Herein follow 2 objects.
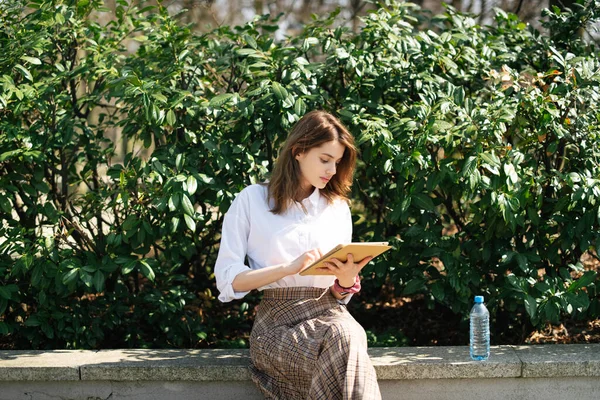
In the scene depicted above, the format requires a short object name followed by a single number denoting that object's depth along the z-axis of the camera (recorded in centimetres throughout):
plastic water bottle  383
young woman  344
